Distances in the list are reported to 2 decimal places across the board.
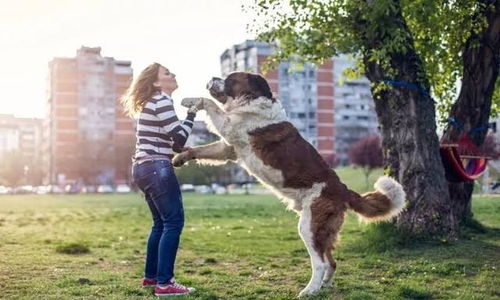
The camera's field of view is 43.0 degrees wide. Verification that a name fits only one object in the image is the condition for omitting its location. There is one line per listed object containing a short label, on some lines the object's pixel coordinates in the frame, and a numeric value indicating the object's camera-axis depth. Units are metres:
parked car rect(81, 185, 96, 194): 78.46
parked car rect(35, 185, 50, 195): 77.50
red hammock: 10.16
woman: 6.19
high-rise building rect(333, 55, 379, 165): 109.94
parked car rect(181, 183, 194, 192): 76.46
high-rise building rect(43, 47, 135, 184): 103.62
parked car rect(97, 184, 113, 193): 76.87
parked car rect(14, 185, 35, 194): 77.14
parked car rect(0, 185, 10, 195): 78.69
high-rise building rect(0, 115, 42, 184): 175.26
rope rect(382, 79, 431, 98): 9.85
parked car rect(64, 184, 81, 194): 75.25
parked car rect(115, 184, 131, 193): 77.04
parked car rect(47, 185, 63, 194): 76.94
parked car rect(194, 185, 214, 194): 69.61
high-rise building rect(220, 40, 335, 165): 102.81
